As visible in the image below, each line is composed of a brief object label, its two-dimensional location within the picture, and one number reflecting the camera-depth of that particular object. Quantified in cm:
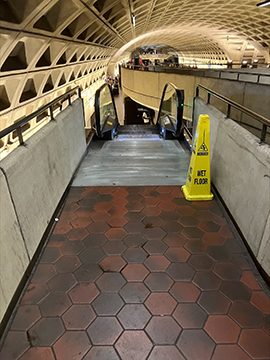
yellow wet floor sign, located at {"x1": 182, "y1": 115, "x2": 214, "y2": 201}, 385
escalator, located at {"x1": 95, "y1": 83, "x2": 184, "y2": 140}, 683
